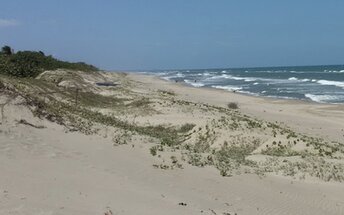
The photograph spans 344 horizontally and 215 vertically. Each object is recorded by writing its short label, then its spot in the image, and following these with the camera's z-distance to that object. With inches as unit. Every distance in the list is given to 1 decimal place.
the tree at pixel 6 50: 2010.3
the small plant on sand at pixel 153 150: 543.1
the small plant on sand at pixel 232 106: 1438.7
